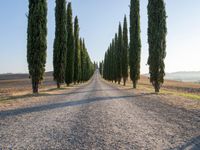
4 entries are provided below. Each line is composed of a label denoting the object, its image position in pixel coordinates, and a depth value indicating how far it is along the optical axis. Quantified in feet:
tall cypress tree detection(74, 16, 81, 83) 180.98
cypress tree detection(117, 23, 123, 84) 184.53
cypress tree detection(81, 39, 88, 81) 234.95
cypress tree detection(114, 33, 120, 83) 195.83
